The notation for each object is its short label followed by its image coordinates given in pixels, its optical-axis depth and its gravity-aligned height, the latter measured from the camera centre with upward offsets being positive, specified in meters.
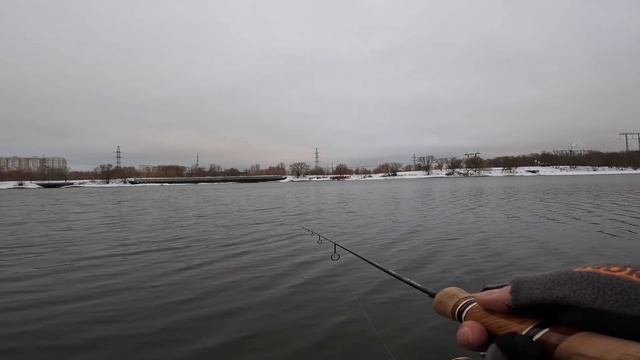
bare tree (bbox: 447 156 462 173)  175.25 +3.39
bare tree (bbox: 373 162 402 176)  181.12 +2.28
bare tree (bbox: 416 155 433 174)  183.38 +4.22
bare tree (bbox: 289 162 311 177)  197.75 +2.18
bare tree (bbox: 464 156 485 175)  168.91 +3.09
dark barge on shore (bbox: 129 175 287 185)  148.12 -0.16
